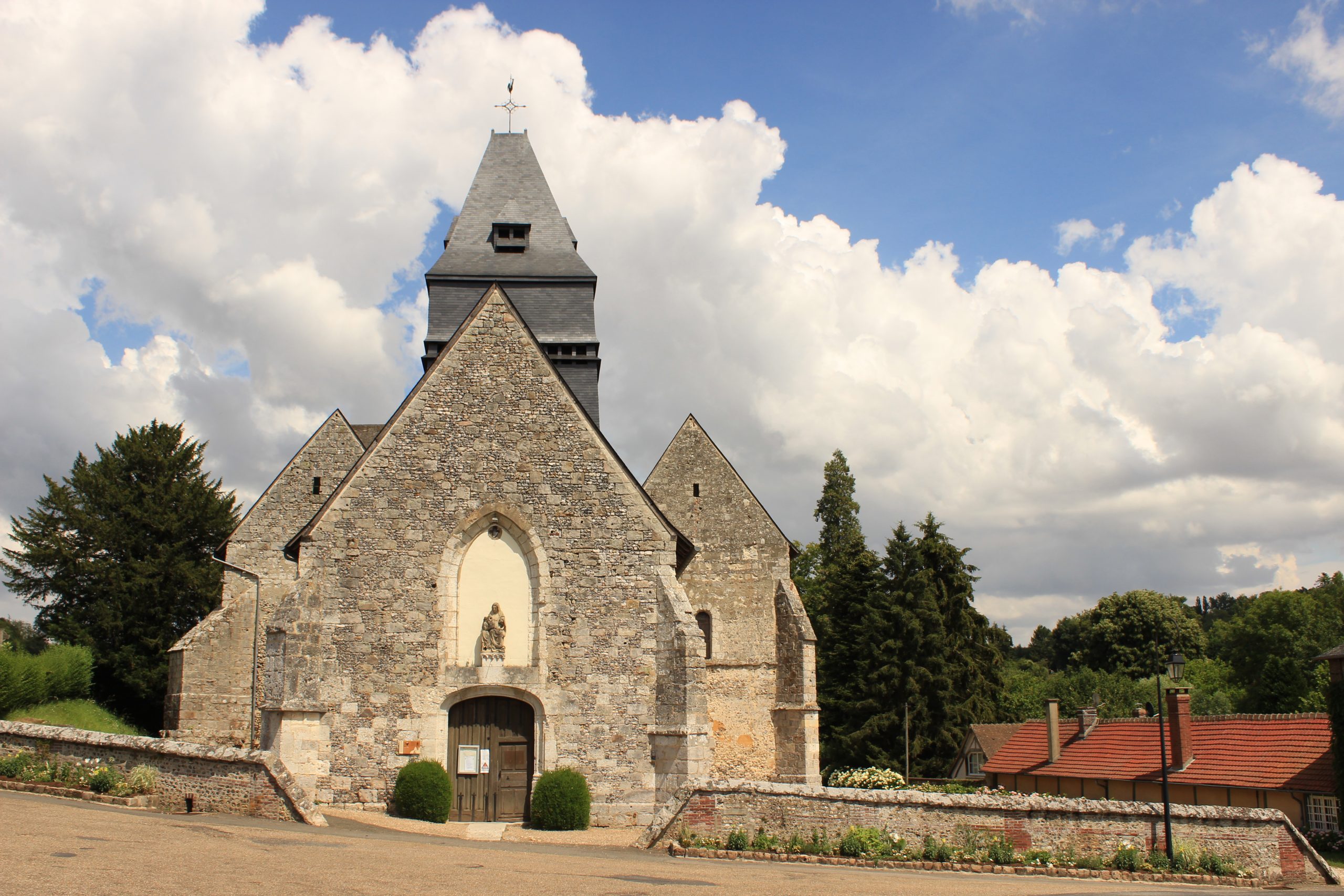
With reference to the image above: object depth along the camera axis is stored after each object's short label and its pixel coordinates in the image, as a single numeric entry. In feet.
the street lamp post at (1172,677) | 43.62
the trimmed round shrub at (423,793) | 47.75
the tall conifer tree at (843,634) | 122.31
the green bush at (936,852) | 42.70
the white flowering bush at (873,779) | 73.20
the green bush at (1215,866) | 44.19
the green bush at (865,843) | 41.98
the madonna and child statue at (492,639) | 51.42
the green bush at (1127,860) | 43.47
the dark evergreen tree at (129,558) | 98.78
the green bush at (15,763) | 41.73
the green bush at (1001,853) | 43.04
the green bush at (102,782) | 40.75
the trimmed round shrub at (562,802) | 48.11
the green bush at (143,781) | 40.75
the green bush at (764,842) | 41.91
